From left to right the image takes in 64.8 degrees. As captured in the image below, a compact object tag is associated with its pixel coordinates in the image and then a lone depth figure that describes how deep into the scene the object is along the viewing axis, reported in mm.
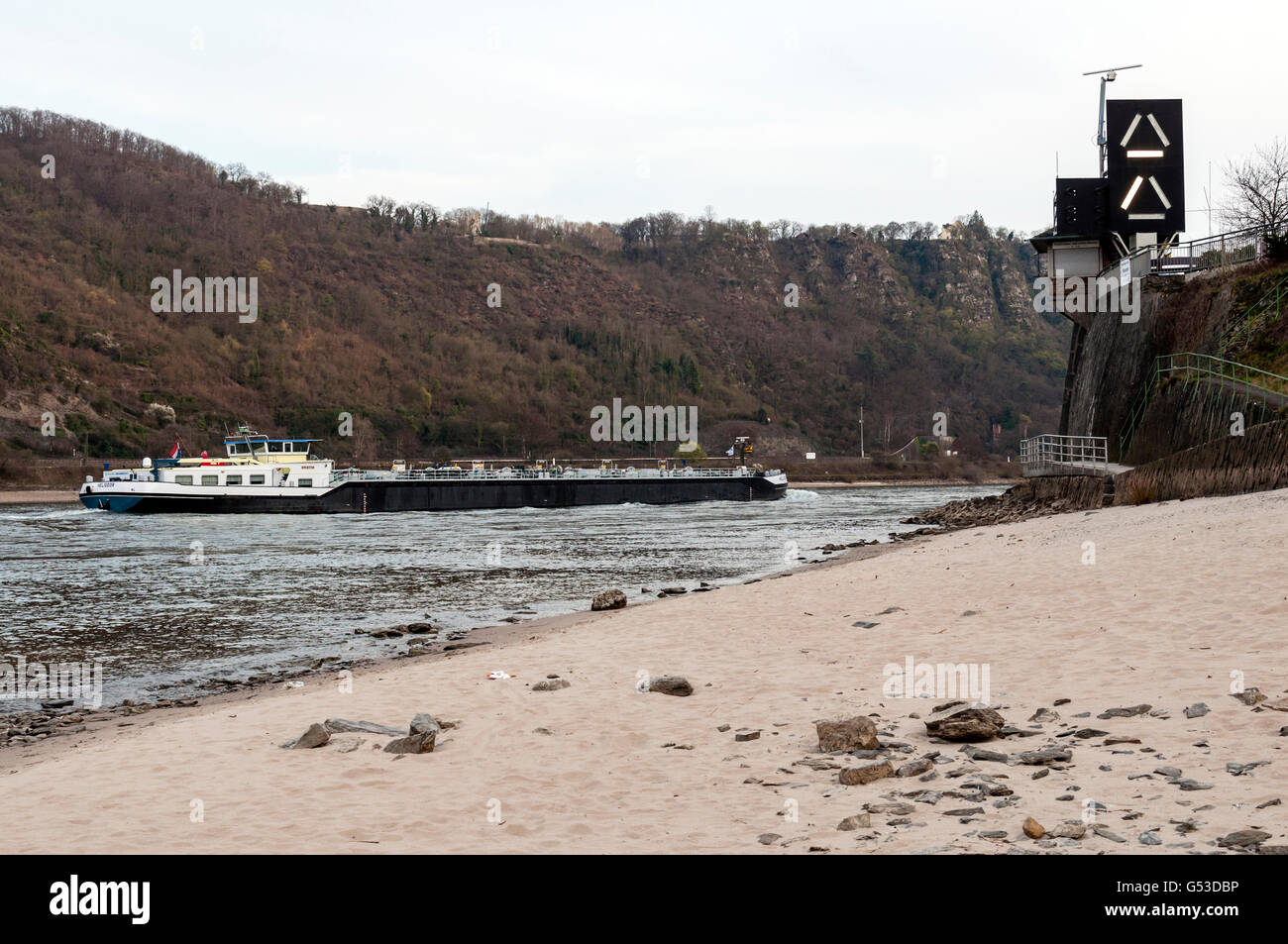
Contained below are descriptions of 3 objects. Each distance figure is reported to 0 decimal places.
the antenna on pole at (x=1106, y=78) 45062
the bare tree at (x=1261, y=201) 34906
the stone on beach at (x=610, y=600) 20672
